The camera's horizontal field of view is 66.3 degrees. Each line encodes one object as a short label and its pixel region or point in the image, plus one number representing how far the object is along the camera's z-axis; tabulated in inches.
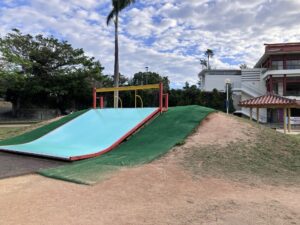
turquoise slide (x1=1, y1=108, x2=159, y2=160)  269.6
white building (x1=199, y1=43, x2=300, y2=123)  1032.2
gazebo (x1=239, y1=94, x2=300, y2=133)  558.7
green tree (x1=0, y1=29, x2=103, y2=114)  1010.1
